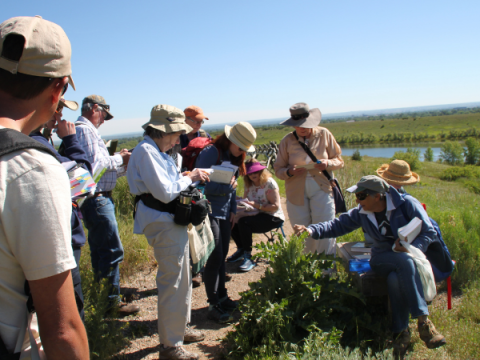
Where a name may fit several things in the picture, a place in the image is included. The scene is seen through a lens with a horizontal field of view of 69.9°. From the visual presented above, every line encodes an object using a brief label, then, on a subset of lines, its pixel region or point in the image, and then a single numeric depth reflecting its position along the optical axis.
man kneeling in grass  2.80
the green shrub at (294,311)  2.51
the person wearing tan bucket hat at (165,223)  2.64
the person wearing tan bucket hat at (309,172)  4.35
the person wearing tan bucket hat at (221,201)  3.45
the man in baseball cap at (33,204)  0.87
